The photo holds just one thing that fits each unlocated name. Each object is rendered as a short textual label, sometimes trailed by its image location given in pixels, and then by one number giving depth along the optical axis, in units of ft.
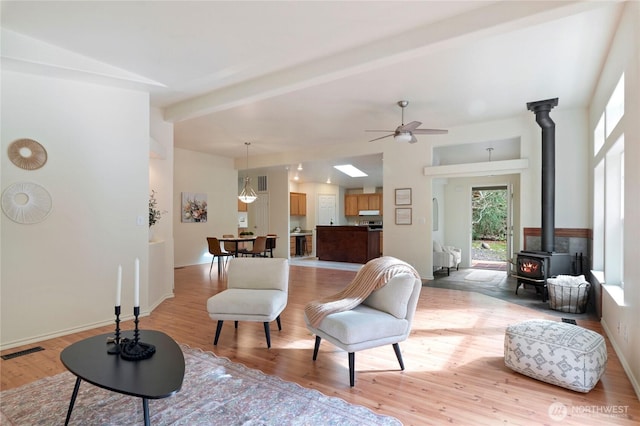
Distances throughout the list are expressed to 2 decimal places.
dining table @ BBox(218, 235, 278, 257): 24.49
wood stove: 16.26
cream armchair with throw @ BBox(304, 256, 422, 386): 8.33
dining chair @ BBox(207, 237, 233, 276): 24.33
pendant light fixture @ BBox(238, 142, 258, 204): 27.43
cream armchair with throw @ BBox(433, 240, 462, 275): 24.18
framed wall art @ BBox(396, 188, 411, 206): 22.72
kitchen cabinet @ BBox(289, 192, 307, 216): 37.35
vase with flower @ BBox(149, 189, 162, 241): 15.96
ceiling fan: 15.15
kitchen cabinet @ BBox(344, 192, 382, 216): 40.60
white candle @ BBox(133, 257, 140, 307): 6.70
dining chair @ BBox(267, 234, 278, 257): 27.37
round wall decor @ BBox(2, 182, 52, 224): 10.68
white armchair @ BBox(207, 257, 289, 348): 10.48
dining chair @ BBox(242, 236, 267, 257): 25.51
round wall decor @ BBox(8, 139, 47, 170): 10.80
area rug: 6.75
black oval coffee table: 5.37
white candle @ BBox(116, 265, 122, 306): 6.61
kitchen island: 29.58
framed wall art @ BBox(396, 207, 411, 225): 22.77
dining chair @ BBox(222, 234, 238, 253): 26.16
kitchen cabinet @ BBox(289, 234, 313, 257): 36.91
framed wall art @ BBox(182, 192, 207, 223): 27.76
